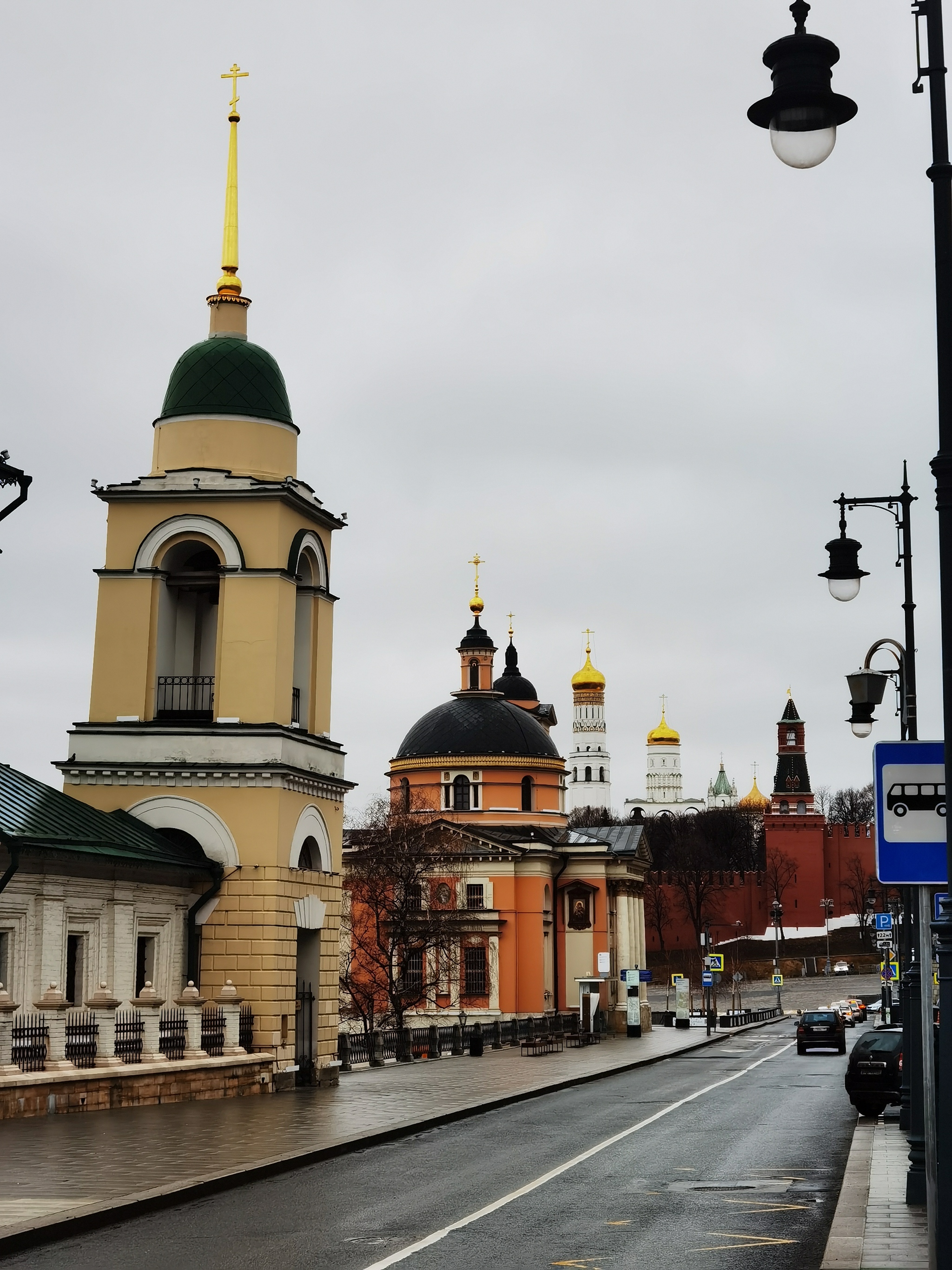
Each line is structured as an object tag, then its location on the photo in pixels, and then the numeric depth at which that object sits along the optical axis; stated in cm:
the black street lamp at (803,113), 793
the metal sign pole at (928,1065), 910
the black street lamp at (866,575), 1819
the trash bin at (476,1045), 4675
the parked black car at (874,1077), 2389
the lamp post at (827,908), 13925
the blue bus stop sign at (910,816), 928
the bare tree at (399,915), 6084
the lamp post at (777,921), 9750
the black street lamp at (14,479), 2048
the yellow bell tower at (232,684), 2756
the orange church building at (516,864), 7094
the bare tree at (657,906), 13700
